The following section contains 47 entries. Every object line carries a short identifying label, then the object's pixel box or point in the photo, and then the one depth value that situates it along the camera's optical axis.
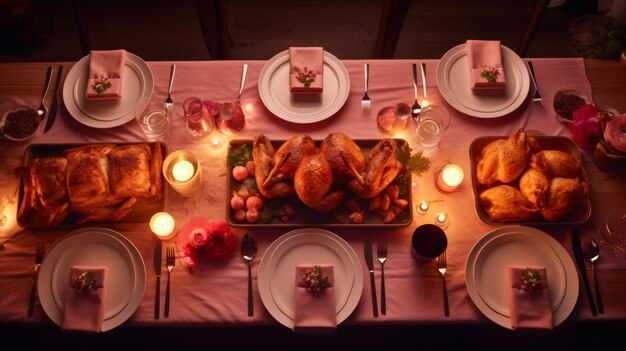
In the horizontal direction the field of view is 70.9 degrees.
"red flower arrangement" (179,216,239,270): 2.05
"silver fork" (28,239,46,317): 2.03
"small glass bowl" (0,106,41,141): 2.31
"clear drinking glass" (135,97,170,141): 2.29
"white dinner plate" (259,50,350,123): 2.37
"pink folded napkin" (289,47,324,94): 2.38
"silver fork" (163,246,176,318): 2.09
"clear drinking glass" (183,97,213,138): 2.28
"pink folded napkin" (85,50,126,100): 2.35
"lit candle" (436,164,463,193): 2.19
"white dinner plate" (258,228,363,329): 2.04
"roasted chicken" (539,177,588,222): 2.05
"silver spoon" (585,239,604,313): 2.09
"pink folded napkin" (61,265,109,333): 1.98
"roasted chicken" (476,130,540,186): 2.09
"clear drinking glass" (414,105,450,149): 2.28
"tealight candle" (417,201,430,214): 2.20
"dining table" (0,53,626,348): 2.06
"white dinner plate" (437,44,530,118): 2.39
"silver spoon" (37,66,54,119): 2.38
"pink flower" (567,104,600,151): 2.26
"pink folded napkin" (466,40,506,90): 2.39
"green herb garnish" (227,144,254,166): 2.23
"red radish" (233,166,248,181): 2.20
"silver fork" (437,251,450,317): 2.06
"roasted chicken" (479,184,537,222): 2.08
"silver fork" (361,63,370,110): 2.42
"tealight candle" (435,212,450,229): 2.19
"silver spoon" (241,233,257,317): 2.12
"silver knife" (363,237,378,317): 2.07
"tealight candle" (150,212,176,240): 2.10
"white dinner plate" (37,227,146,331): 2.02
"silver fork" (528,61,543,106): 2.42
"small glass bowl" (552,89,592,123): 2.37
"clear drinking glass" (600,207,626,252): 2.13
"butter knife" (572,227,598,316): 2.05
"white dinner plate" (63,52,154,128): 2.35
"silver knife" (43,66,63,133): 2.35
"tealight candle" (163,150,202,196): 2.15
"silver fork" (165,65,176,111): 2.40
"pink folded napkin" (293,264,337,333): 1.98
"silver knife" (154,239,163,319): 2.06
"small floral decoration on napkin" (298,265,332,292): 2.00
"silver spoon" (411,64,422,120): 2.38
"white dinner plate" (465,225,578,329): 2.03
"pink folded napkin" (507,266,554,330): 1.97
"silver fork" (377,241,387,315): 2.09
